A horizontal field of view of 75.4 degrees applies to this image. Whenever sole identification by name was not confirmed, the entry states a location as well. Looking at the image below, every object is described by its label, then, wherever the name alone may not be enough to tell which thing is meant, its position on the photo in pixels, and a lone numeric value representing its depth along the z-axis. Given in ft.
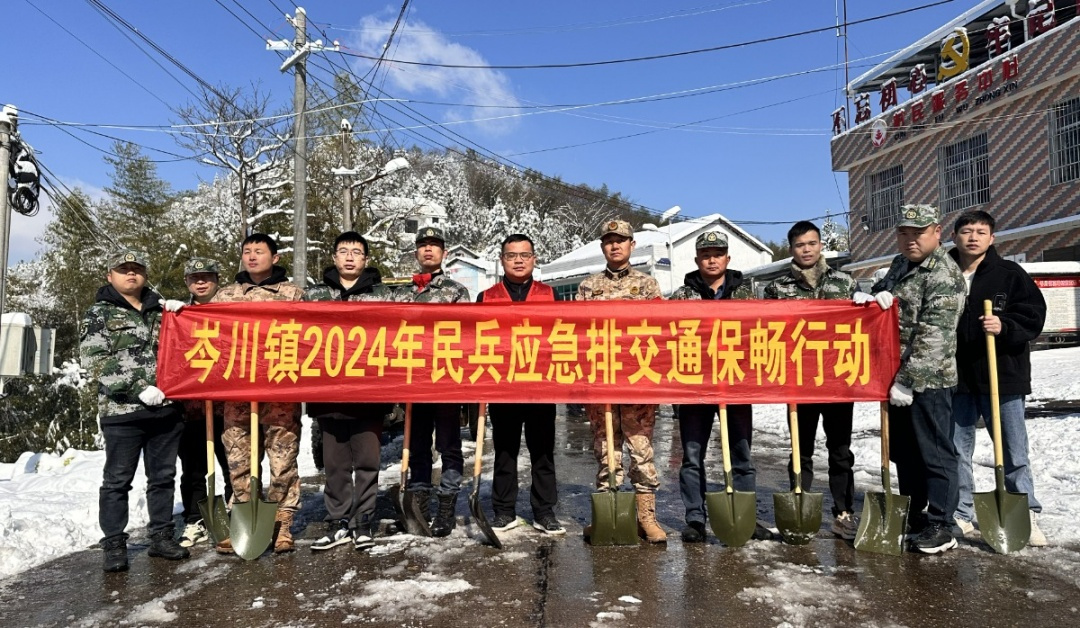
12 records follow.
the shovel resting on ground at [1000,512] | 12.82
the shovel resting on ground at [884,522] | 13.21
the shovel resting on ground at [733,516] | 13.57
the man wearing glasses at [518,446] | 14.96
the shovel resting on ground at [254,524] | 13.30
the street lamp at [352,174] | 56.65
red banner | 14.29
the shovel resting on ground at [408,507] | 14.74
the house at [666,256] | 98.52
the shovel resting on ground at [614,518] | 13.80
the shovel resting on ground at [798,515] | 13.67
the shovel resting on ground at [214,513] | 13.76
